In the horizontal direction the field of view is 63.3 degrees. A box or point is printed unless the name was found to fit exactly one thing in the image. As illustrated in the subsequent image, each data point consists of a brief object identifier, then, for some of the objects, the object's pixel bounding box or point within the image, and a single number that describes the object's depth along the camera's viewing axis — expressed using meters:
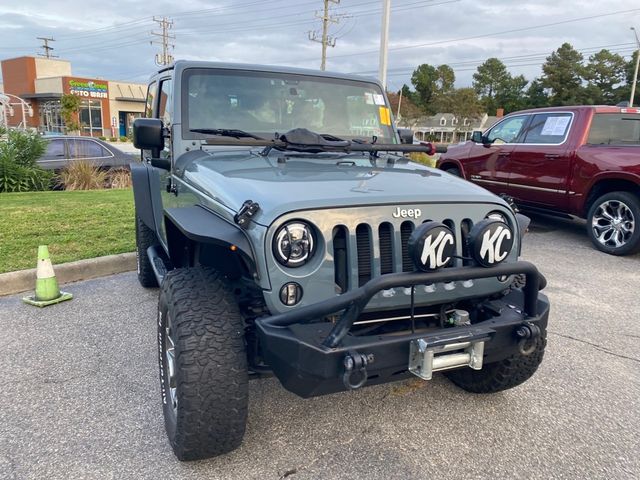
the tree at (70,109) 36.59
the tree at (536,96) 69.62
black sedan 11.54
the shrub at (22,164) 10.55
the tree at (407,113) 63.50
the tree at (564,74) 64.46
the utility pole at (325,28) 42.47
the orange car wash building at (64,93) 44.03
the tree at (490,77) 86.19
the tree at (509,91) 82.68
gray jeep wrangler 2.19
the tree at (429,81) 86.25
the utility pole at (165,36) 56.06
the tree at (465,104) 62.53
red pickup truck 6.68
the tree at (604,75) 61.81
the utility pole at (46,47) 68.69
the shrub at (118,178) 11.84
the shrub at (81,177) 11.15
